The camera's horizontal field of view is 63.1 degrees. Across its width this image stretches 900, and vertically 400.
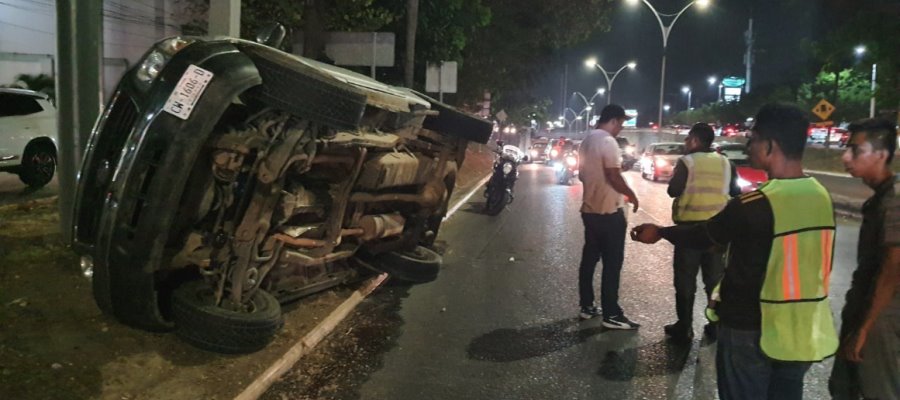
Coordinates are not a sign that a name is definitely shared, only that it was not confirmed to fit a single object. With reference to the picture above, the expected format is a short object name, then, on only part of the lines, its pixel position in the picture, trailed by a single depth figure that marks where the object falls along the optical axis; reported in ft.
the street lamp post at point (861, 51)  90.74
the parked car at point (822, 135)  166.04
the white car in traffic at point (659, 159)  83.10
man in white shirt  19.89
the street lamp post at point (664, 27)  99.30
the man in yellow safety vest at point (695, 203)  18.85
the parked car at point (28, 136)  35.42
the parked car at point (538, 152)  146.81
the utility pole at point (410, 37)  52.90
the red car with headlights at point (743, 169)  44.28
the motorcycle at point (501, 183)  48.98
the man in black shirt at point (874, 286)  10.09
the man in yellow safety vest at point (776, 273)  9.35
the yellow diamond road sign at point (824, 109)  87.25
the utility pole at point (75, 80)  18.61
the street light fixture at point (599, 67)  149.50
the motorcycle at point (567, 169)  78.28
